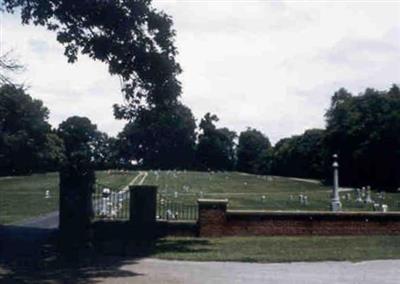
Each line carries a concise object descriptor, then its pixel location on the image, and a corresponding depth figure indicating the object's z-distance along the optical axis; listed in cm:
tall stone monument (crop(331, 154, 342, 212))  3319
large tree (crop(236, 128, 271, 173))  16612
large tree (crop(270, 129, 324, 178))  11394
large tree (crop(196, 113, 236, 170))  14850
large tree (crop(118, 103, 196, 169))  12383
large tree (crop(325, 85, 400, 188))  8175
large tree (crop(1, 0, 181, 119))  2105
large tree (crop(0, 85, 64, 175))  8944
